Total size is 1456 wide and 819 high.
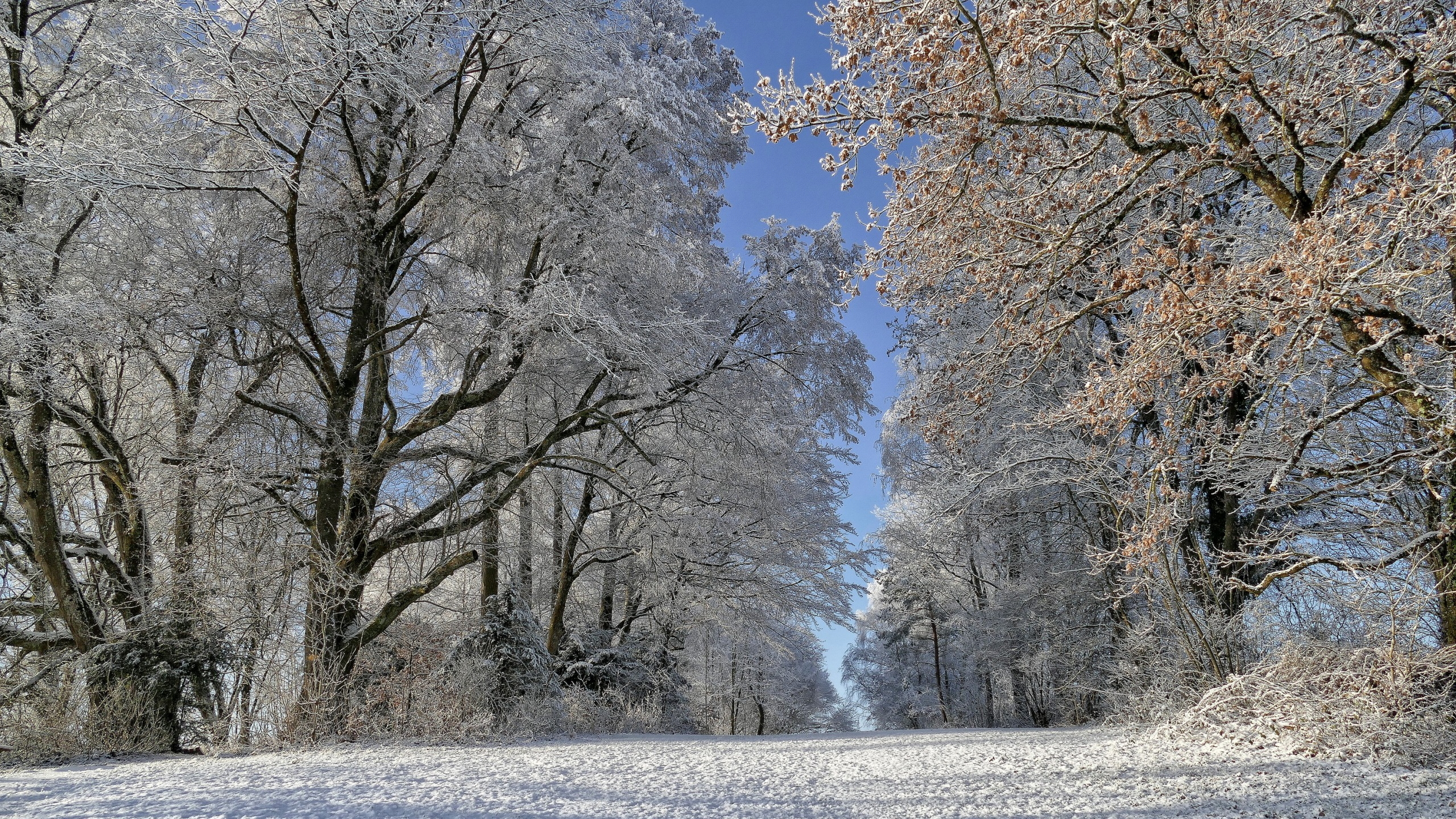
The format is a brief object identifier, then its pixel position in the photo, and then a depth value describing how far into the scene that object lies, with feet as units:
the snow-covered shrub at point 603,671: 44.09
